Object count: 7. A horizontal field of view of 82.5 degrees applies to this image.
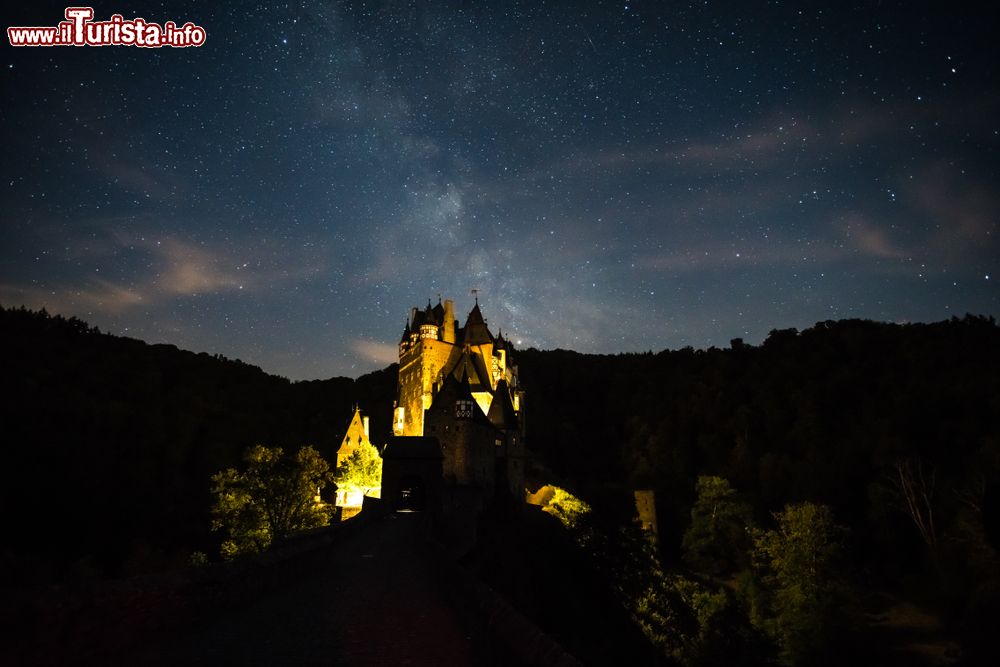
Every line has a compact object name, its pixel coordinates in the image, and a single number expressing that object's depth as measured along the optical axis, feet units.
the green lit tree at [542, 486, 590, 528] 170.30
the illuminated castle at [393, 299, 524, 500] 148.46
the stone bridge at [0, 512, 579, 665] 23.34
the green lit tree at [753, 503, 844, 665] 108.06
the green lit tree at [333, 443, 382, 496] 151.53
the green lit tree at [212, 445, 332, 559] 115.03
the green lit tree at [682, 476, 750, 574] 183.73
